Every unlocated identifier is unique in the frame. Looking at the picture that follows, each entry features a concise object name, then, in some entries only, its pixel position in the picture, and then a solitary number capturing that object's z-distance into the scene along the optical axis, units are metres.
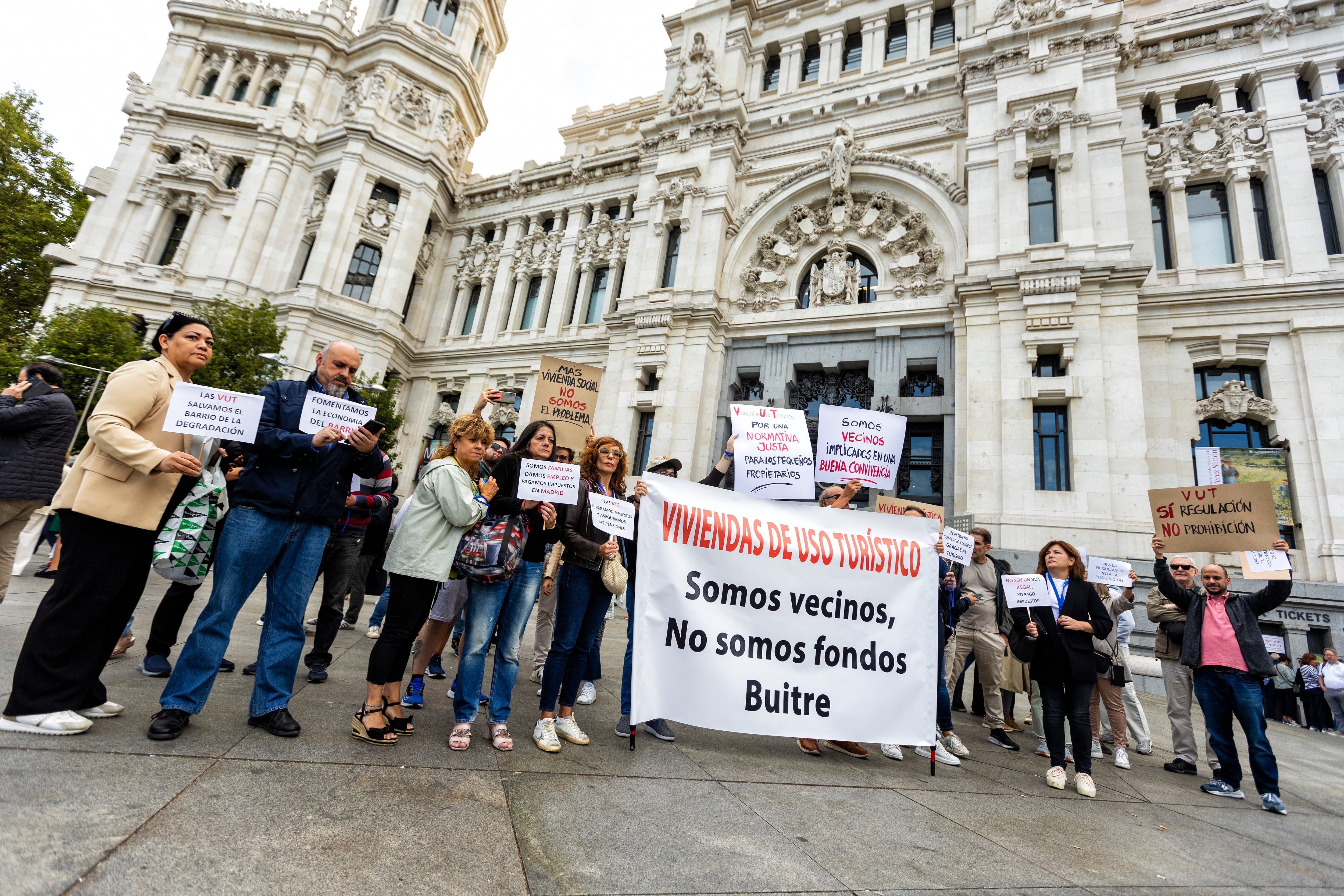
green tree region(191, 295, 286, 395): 18.36
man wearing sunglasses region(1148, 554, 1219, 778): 6.04
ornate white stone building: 14.13
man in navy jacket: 3.44
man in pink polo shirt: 5.16
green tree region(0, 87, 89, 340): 26.66
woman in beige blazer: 3.05
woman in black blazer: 4.90
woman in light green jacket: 3.73
